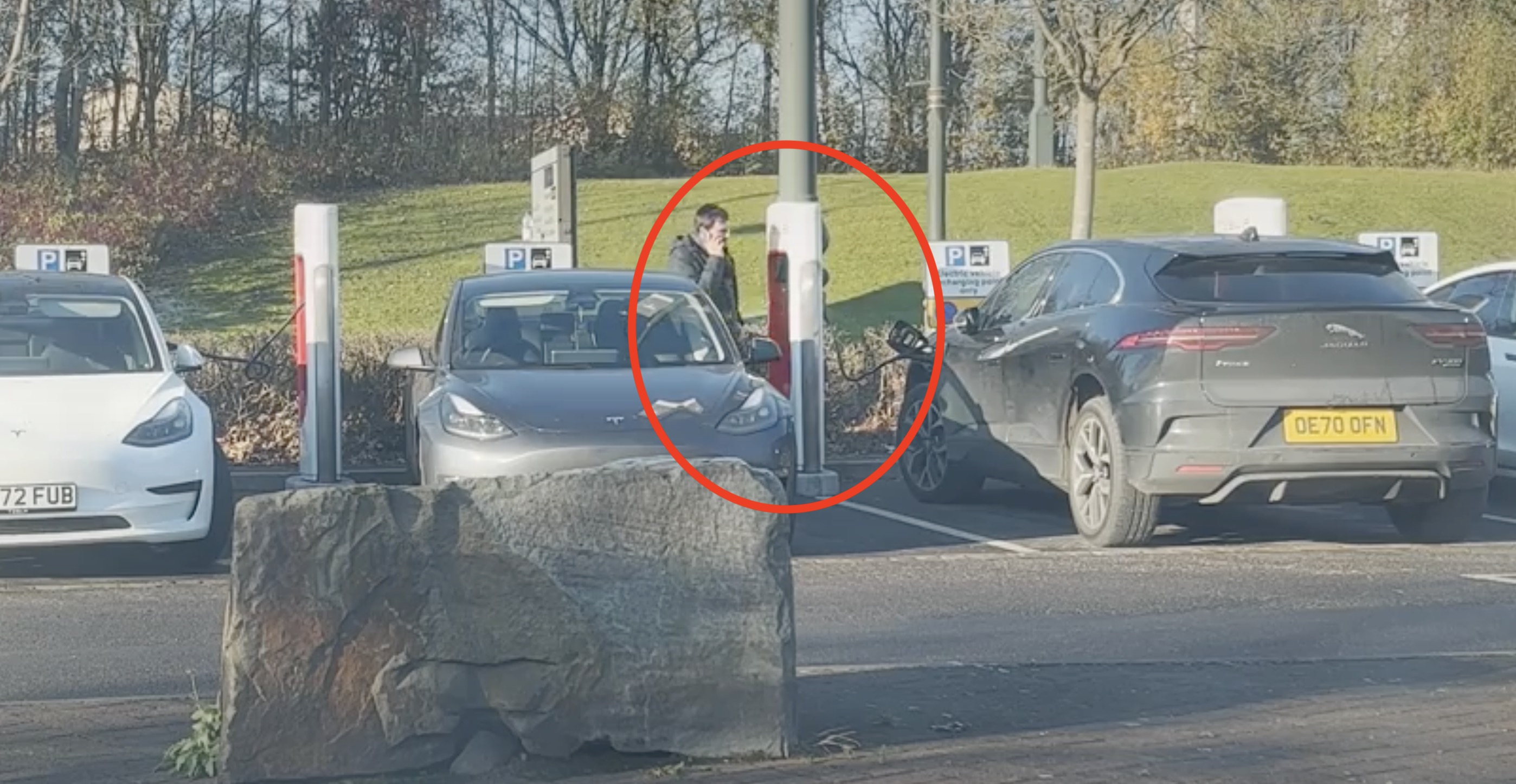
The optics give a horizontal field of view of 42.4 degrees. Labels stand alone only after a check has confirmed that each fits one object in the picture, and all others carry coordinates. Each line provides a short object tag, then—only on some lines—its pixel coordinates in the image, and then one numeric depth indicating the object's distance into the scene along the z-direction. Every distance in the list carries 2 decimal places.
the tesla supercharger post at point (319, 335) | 11.84
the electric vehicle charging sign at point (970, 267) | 14.71
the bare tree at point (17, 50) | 20.36
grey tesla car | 9.16
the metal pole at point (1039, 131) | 30.03
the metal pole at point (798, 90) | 13.38
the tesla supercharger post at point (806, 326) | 12.07
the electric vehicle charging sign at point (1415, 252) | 15.89
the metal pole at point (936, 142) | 18.42
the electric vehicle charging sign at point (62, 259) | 13.58
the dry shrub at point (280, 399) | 13.42
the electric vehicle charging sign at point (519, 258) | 13.88
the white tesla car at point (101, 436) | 9.08
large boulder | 5.34
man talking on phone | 13.20
